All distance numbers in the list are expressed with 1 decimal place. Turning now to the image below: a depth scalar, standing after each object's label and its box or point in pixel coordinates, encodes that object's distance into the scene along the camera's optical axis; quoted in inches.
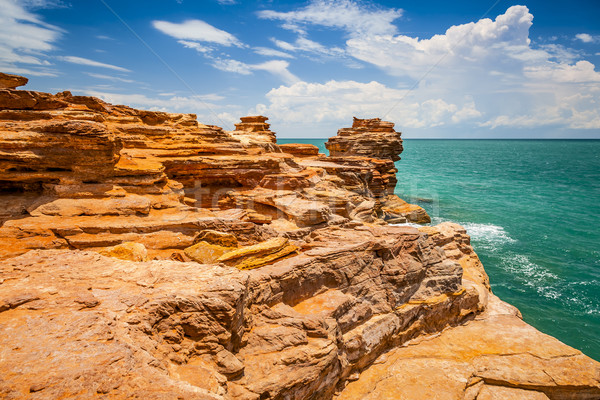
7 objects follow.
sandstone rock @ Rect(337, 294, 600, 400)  390.6
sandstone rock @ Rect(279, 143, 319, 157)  1413.6
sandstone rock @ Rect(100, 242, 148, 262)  384.5
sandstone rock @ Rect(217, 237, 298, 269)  408.8
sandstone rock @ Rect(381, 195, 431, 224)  1418.6
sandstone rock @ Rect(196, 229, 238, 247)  464.4
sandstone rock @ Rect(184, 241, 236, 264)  420.5
